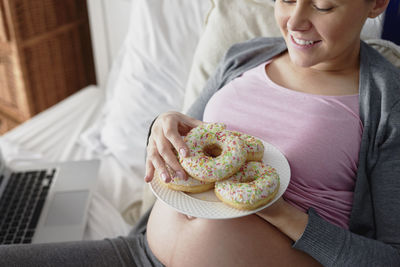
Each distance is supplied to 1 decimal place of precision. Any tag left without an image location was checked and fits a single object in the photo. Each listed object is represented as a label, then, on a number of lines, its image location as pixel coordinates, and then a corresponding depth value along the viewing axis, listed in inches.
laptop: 47.6
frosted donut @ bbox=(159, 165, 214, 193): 31.9
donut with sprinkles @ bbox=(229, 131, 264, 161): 33.7
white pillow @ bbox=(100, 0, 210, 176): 65.0
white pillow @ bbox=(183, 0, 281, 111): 52.2
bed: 52.8
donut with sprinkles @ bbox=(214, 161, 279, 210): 29.8
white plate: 29.2
